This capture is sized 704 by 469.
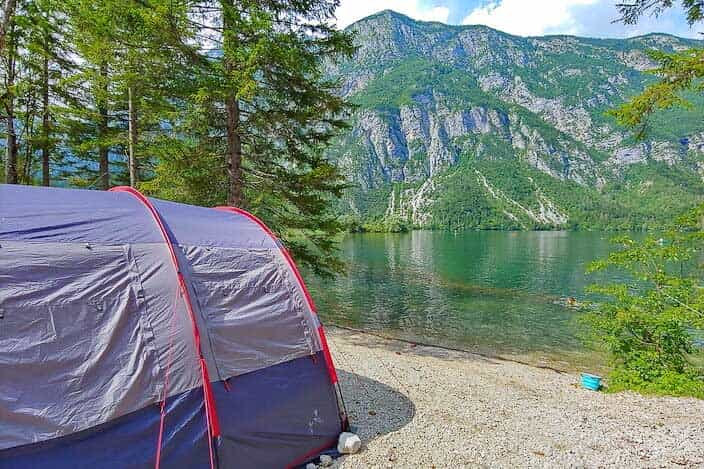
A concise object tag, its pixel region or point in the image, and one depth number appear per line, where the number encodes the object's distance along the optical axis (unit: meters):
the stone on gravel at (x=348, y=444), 5.10
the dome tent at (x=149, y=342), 3.43
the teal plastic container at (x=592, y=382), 8.83
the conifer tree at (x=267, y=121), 9.64
